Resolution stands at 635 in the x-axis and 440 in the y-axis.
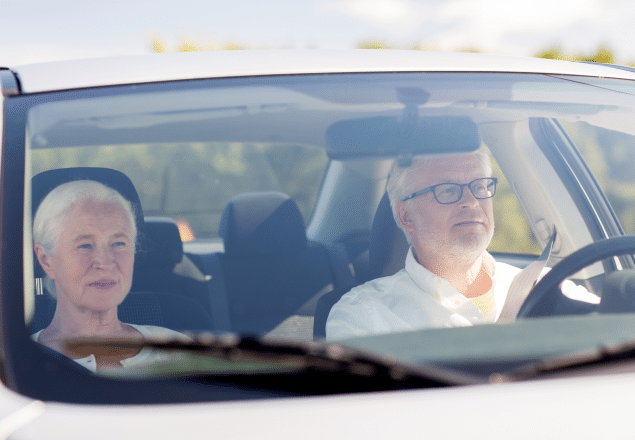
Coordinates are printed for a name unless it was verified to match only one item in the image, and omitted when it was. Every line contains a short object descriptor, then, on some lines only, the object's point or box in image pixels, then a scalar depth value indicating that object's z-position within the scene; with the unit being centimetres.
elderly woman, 457
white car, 432
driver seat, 506
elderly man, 488
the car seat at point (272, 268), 475
